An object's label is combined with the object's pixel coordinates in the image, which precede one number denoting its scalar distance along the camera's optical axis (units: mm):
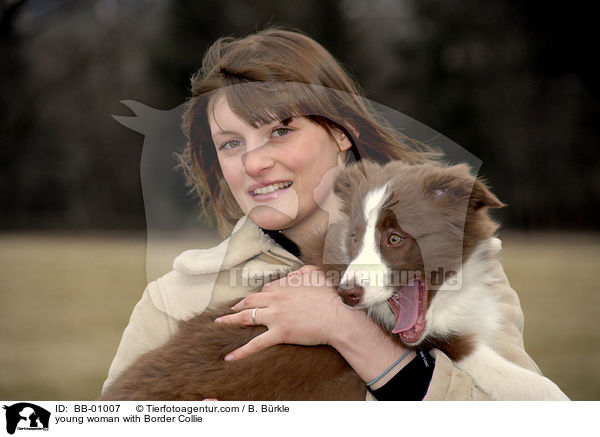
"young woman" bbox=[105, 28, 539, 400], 2643
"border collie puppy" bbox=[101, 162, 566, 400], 2621
